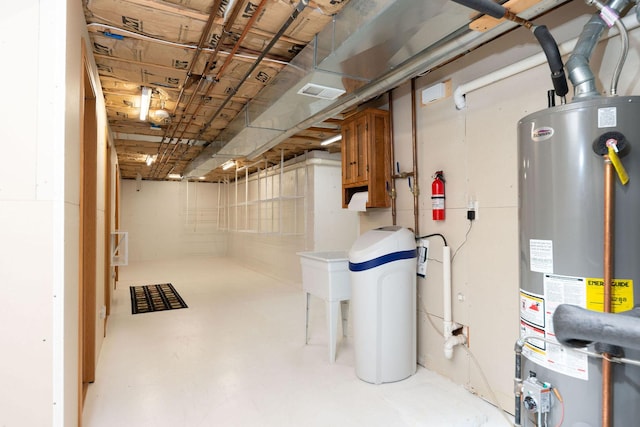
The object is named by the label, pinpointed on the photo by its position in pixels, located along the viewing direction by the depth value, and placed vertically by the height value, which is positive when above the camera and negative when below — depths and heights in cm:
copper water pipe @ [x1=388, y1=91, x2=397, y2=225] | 315 +30
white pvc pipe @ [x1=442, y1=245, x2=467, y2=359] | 253 -75
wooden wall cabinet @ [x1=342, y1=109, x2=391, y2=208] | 313 +54
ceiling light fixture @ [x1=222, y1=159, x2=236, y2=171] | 764 +112
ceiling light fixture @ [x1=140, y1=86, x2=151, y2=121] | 354 +120
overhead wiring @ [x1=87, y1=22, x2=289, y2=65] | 239 +128
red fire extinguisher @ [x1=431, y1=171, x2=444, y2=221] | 265 +13
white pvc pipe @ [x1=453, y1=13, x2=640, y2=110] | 162 +86
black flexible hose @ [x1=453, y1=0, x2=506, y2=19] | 135 +81
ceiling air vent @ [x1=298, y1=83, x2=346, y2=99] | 254 +92
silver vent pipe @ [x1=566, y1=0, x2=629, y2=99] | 137 +65
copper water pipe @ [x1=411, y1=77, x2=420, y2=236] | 291 +43
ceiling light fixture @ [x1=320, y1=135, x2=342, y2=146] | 495 +107
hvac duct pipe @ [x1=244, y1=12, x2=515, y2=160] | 193 +95
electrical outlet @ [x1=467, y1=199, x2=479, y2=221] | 244 +3
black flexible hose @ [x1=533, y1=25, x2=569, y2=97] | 154 +68
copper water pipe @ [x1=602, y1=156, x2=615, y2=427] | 120 -16
